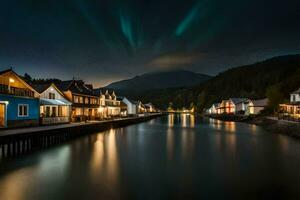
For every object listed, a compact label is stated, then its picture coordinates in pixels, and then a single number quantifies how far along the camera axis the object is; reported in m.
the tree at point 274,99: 53.74
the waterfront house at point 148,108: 144.63
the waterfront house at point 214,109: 107.10
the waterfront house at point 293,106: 41.53
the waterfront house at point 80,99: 37.81
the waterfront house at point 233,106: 80.02
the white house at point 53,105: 29.21
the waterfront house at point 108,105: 51.74
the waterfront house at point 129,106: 82.63
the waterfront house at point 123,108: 72.37
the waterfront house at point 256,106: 63.38
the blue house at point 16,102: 21.85
